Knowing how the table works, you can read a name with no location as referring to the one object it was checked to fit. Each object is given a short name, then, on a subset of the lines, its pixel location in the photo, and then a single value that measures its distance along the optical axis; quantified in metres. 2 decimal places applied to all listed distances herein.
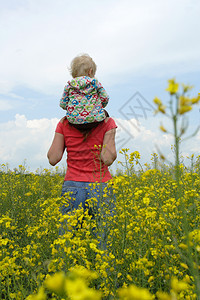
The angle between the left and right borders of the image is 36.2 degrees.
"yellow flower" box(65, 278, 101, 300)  0.47
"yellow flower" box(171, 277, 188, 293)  0.98
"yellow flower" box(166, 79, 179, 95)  0.87
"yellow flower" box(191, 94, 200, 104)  0.91
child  2.46
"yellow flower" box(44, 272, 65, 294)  0.52
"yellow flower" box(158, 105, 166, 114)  0.95
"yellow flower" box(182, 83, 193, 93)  0.94
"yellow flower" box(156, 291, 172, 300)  0.66
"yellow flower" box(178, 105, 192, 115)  0.88
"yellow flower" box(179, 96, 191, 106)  0.89
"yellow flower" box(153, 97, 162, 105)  0.97
